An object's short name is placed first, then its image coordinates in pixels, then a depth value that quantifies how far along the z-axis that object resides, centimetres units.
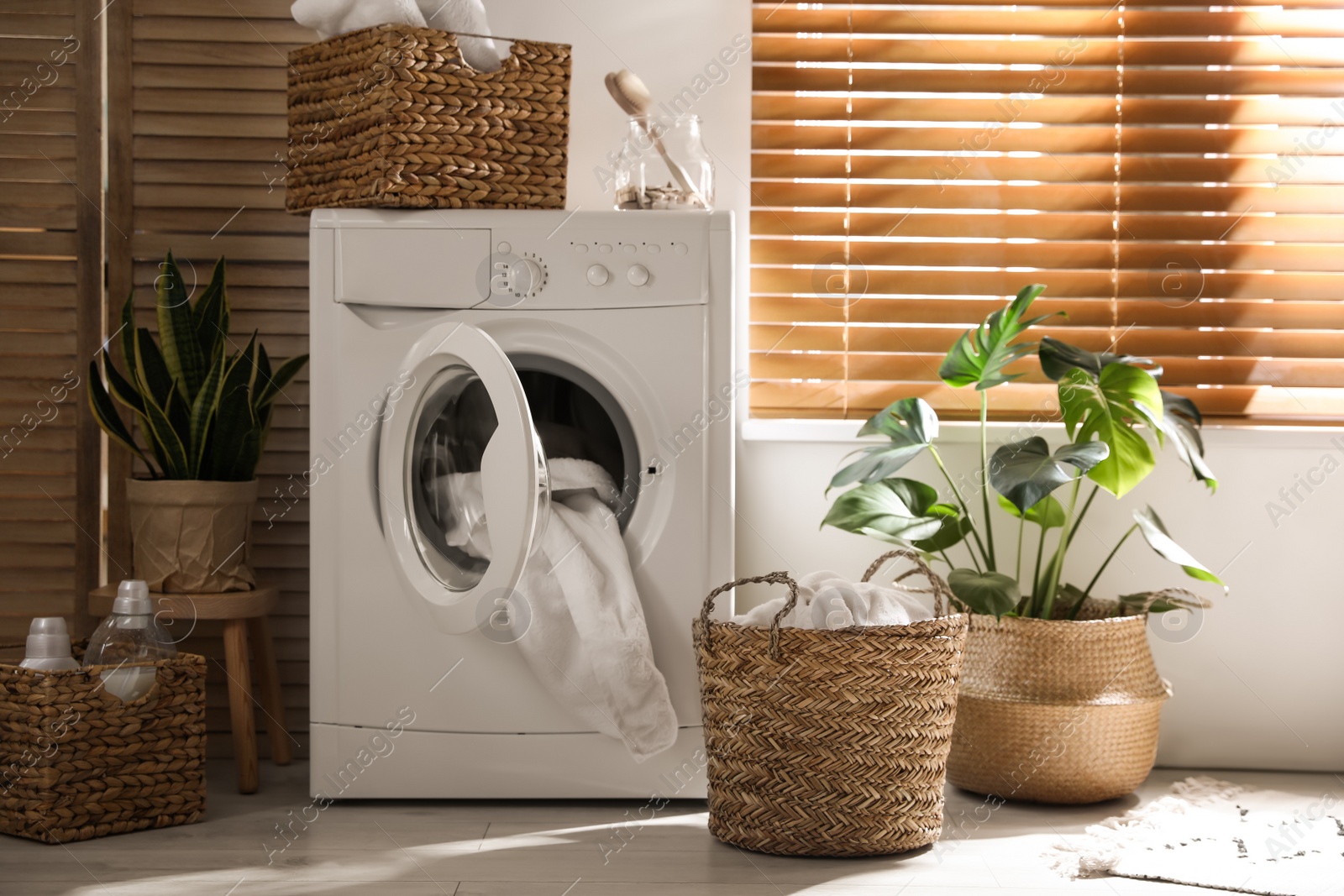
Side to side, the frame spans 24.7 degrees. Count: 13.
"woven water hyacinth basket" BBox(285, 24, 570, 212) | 438
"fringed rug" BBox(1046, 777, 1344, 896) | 417
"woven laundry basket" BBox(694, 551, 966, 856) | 418
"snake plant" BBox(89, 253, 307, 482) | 454
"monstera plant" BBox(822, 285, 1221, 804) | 441
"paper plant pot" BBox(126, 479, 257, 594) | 450
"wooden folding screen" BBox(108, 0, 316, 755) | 478
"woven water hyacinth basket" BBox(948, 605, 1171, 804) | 444
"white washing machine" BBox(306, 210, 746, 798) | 441
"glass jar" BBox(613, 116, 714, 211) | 456
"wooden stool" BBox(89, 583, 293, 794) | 446
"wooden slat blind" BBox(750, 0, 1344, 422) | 479
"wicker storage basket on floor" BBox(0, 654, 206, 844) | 427
